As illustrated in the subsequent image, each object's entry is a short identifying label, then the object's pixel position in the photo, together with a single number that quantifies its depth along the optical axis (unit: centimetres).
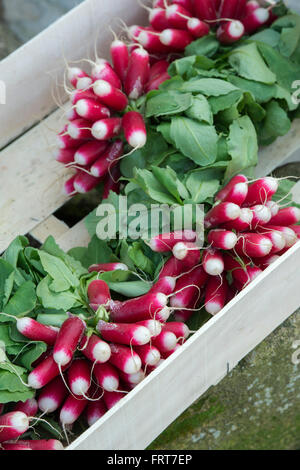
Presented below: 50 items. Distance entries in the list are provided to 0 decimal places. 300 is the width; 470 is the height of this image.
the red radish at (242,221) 84
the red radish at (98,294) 82
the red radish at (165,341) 81
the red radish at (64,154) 97
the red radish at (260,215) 85
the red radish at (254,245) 83
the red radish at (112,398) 81
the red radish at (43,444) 76
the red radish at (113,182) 97
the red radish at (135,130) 91
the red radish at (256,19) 102
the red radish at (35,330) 79
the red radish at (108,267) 87
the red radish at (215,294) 84
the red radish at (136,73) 96
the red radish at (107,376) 79
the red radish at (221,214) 83
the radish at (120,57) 97
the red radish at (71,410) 80
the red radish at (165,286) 84
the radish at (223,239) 83
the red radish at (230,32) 99
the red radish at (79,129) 94
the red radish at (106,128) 92
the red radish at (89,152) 95
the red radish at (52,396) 80
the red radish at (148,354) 80
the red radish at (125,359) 78
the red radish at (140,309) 81
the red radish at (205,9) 100
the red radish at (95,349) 78
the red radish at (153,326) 79
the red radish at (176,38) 99
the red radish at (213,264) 83
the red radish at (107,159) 95
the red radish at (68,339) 78
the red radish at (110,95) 92
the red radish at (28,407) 79
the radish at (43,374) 78
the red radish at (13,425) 76
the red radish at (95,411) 81
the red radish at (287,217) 88
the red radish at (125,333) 78
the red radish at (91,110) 92
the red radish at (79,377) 79
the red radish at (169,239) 85
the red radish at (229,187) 87
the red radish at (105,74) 95
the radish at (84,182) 97
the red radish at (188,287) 85
